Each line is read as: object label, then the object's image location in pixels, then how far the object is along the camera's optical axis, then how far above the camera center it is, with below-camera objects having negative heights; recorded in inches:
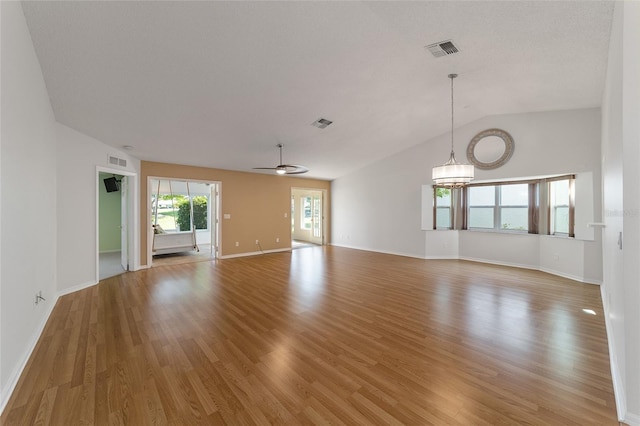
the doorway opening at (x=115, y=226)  224.5 -13.8
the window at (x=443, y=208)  279.6 +3.9
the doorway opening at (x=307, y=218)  399.5 -9.4
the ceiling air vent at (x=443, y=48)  120.7 +79.7
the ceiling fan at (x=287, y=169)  195.9 +35.5
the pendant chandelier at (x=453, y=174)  145.3 +21.9
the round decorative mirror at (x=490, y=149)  224.1 +57.1
